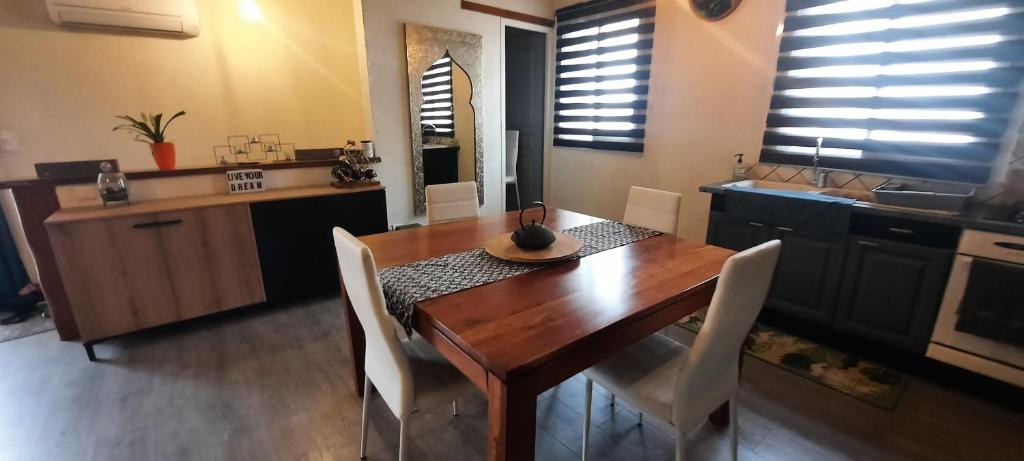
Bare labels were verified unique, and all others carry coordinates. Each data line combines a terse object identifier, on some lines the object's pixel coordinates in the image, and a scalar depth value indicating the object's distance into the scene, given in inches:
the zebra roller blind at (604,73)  139.3
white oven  70.7
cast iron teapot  66.1
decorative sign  109.2
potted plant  99.0
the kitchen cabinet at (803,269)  90.3
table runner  52.2
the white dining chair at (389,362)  47.6
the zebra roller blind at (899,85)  81.9
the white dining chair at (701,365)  44.9
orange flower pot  102.6
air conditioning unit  113.4
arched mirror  132.6
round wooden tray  62.9
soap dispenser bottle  117.8
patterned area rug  79.4
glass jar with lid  93.7
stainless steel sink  96.2
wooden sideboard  88.0
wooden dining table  40.0
